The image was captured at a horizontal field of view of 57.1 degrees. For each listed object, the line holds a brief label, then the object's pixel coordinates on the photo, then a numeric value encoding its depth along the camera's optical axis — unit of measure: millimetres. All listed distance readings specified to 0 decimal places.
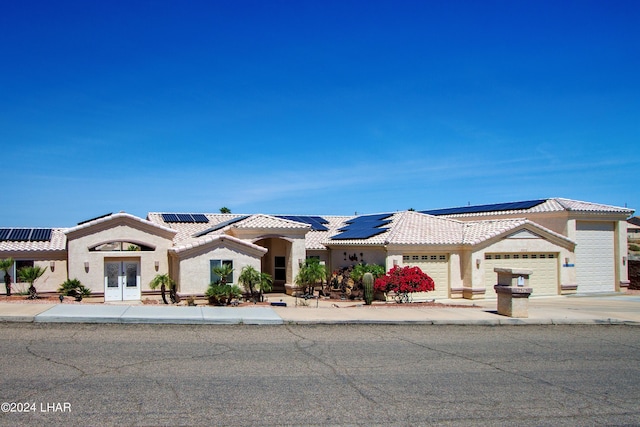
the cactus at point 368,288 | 21359
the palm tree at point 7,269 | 25905
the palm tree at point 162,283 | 25406
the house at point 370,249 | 26141
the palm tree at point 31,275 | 25203
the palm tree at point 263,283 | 25203
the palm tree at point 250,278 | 25130
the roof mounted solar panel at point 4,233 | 27764
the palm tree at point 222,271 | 24719
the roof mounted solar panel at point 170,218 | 36094
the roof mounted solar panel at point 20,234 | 27859
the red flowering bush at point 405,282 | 23094
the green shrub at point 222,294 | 23219
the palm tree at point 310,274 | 28578
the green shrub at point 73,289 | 25328
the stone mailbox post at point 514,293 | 17234
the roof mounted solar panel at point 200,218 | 36772
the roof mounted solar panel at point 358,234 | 29608
